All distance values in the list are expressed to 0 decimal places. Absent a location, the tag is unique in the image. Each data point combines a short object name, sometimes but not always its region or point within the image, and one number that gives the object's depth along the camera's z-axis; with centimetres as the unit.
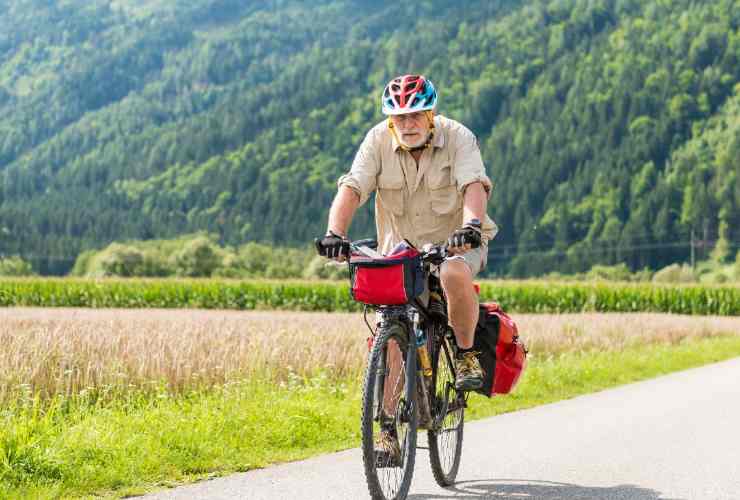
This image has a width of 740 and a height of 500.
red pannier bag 1121
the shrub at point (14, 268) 15180
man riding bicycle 1008
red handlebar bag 924
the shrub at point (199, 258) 13091
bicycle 902
